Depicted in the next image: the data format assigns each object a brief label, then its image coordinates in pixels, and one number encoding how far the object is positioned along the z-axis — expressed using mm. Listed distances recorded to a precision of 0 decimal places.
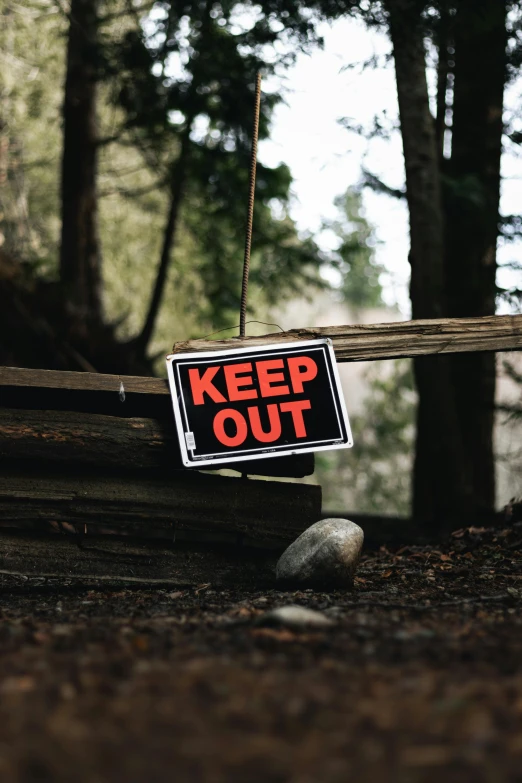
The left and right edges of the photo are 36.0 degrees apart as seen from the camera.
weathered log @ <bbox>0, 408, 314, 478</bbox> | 5445
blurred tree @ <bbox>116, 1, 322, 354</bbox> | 10852
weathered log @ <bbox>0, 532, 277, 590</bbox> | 5543
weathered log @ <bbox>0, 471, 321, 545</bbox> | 5516
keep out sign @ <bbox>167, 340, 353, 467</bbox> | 5480
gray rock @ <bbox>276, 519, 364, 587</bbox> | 5262
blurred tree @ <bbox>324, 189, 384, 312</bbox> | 58125
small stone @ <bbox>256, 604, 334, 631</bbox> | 3799
